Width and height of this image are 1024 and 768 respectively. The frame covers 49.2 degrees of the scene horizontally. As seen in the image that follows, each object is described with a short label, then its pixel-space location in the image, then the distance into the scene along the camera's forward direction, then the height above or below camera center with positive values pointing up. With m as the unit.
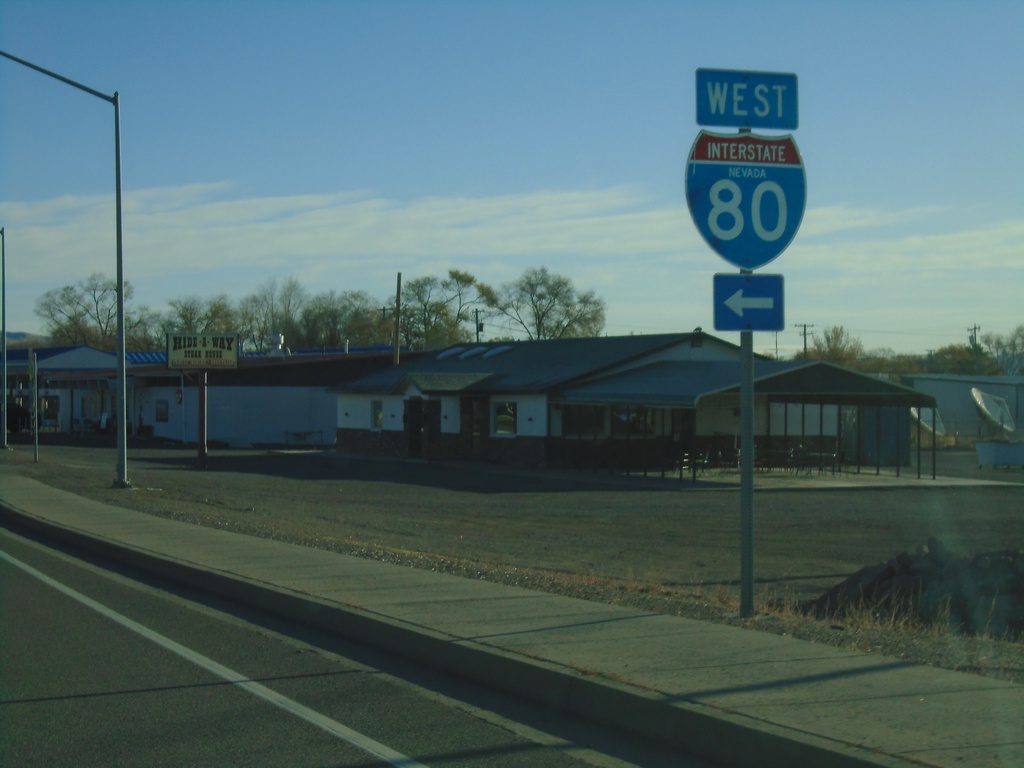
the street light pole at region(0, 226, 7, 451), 44.03 +5.25
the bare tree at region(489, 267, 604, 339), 95.50 +8.26
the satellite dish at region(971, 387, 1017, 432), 64.38 -0.43
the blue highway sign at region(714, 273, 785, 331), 8.70 +0.80
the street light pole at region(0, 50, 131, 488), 23.55 +1.43
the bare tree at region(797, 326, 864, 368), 94.94 +4.81
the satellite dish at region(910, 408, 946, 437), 62.77 -1.05
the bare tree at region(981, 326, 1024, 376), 116.75 +5.58
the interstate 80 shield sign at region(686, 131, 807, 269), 8.74 +1.65
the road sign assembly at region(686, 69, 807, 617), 8.73 +1.66
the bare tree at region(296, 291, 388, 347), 112.12 +8.60
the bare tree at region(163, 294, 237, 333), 109.81 +8.95
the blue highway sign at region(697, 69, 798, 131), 8.80 +2.42
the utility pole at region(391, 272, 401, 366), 53.06 +4.36
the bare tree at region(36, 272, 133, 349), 121.81 +9.77
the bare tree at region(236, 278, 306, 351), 115.00 +8.94
